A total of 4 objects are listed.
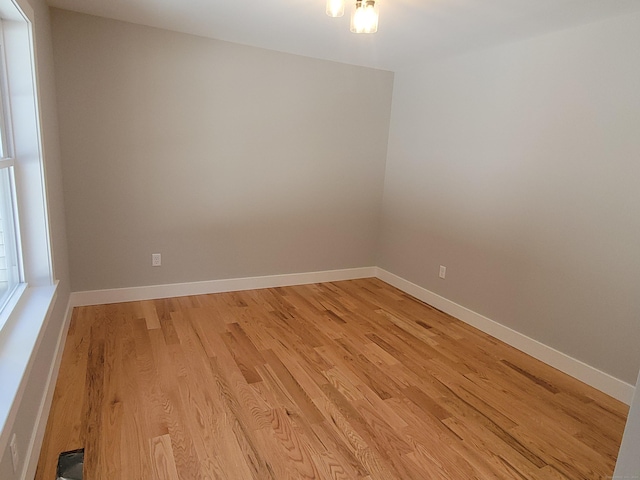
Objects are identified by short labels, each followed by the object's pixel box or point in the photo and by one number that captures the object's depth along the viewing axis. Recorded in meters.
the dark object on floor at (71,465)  1.64
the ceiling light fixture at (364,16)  2.04
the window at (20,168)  1.97
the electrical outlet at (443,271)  3.68
